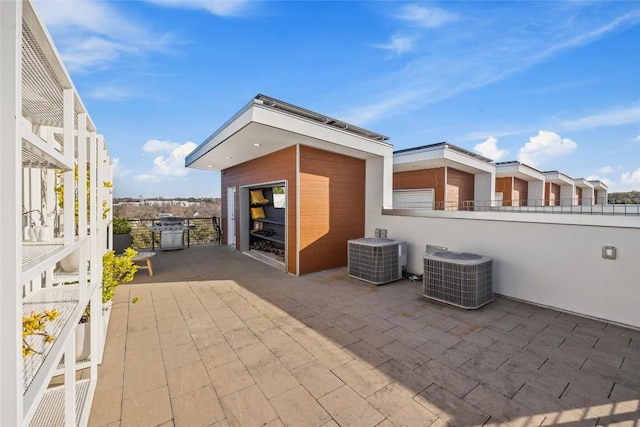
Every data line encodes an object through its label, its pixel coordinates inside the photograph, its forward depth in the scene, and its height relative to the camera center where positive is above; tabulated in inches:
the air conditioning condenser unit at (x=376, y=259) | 191.5 -38.7
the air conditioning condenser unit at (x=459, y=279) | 145.2 -40.4
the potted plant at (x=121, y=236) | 268.4 -30.9
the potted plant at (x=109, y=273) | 115.0 -30.9
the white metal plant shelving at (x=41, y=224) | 30.9 -4.3
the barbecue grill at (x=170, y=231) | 322.0 -30.3
